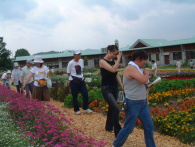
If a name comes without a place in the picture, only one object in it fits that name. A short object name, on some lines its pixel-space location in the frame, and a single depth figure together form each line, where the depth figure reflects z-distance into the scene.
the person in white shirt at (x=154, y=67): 16.87
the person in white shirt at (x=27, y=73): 7.48
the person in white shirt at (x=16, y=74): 9.18
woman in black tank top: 4.25
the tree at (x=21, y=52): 91.38
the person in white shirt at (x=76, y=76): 6.02
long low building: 32.06
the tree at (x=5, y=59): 40.19
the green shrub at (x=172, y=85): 8.55
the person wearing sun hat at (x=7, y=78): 11.98
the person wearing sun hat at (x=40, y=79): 5.90
